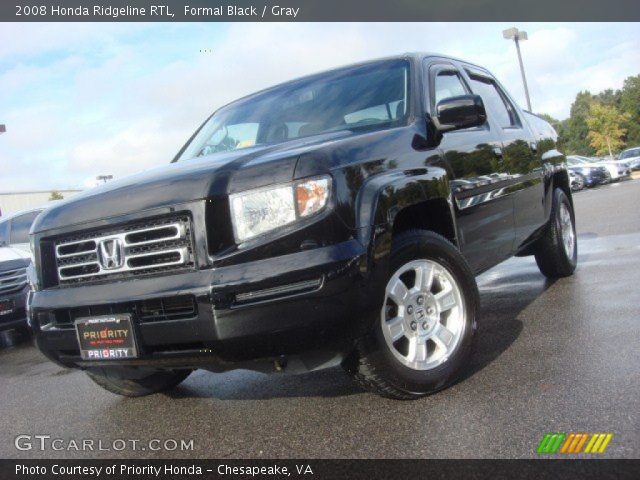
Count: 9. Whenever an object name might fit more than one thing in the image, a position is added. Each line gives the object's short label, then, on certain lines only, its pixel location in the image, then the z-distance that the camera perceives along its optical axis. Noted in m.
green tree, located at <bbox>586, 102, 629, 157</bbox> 61.28
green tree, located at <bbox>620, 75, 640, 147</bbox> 80.44
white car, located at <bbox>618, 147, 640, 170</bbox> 31.08
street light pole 27.66
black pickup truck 2.69
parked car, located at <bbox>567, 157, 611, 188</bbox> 23.69
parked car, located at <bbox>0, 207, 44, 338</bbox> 6.95
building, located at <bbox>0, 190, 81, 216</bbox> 36.88
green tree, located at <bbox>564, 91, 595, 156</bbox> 96.56
